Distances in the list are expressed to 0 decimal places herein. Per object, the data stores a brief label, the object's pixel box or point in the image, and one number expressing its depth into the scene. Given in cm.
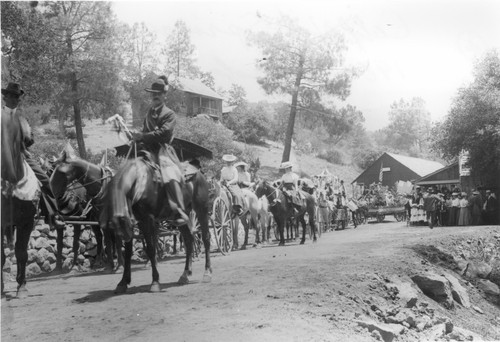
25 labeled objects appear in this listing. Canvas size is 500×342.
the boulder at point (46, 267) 1029
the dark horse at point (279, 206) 1464
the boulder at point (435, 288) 954
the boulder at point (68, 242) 1162
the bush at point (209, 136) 1411
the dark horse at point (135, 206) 646
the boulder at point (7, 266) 882
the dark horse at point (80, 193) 890
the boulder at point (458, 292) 1039
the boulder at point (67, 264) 1032
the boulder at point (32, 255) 1035
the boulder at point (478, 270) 1312
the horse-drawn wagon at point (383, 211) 2898
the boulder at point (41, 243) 1097
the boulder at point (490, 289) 1228
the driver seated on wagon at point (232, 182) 1312
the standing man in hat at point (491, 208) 2216
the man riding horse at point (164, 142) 710
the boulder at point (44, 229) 1186
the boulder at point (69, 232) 1208
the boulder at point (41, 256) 1041
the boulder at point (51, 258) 1061
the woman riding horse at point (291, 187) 1538
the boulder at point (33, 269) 974
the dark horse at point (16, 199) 609
